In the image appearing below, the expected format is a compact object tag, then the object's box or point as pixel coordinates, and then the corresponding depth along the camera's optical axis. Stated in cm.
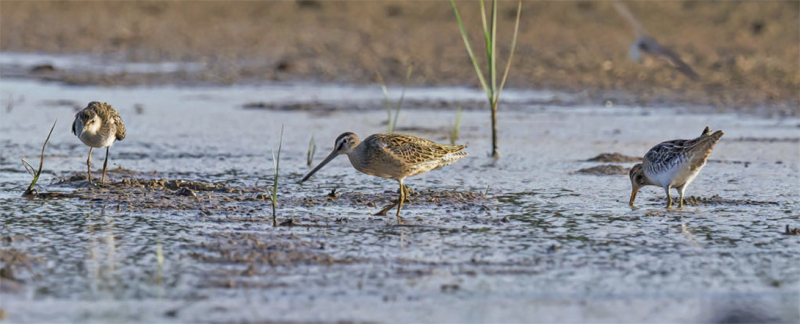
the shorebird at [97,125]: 2114
